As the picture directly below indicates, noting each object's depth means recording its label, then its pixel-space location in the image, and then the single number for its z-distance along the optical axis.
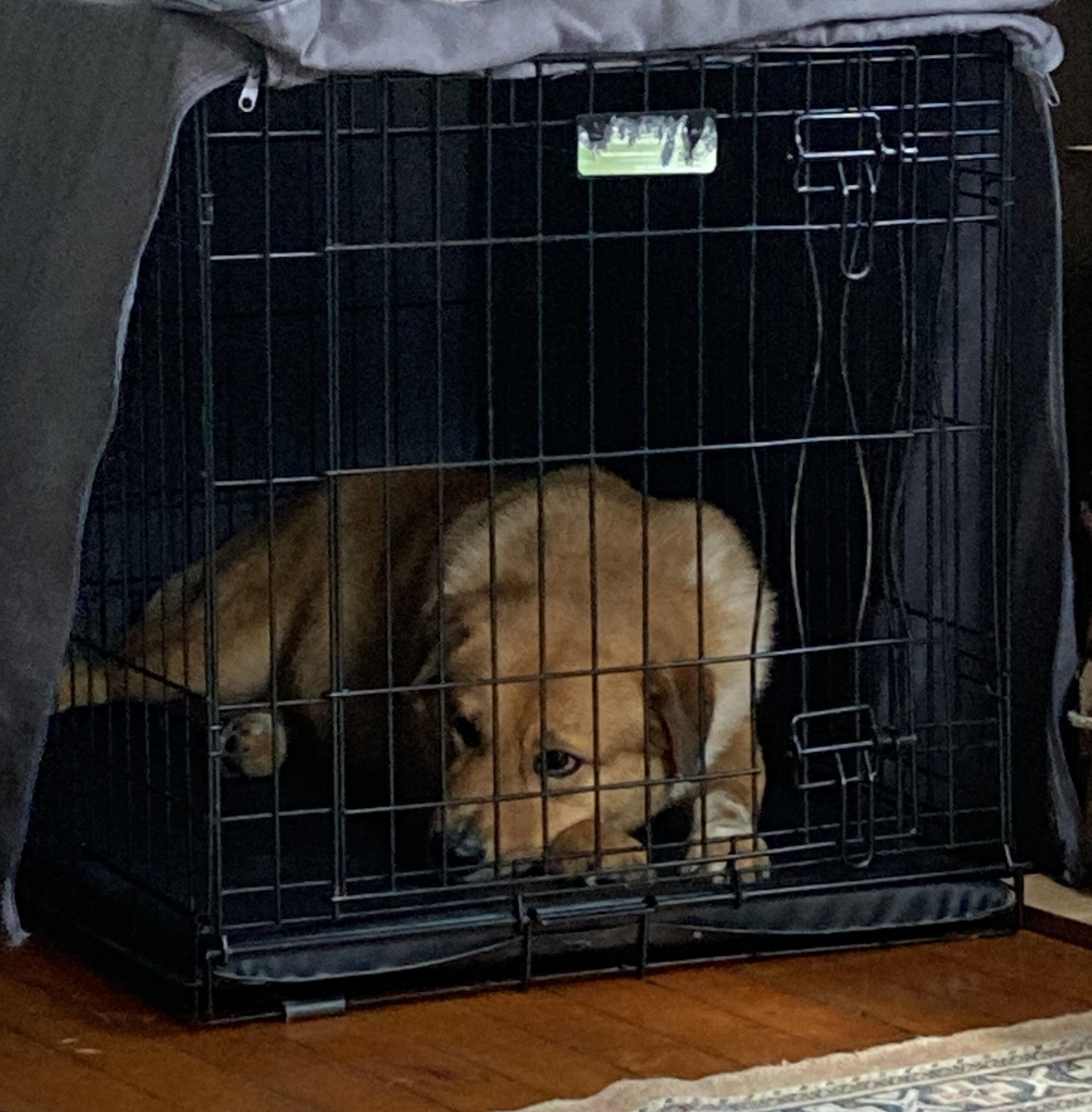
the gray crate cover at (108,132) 4.83
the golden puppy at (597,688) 5.67
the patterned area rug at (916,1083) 4.73
